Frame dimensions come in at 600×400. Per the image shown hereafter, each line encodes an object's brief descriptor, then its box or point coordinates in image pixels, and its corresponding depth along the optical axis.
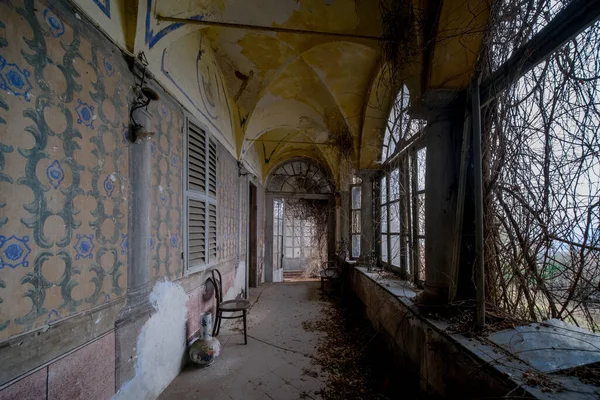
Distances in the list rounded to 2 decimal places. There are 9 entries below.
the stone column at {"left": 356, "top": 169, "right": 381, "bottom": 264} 4.62
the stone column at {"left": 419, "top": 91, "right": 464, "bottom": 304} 2.00
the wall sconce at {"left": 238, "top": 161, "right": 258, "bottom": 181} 5.04
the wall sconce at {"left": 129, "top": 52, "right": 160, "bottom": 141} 1.88
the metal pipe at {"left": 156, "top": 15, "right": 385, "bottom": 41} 2.24
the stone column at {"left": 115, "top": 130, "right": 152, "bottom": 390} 1.76
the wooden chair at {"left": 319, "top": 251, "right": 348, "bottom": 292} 5.97
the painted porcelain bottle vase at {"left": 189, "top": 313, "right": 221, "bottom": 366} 2.68
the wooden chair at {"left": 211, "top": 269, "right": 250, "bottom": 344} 3.33
